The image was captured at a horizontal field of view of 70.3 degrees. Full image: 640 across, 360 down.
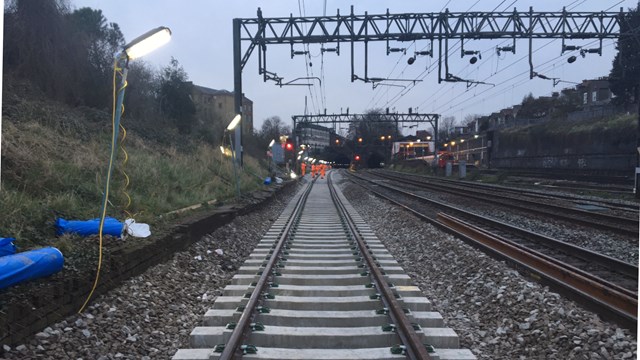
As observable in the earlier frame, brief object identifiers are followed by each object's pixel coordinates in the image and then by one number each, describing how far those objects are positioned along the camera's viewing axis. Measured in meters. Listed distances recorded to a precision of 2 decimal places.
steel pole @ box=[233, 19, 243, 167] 21.83
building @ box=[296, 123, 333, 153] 134.07
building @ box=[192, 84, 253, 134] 52.77
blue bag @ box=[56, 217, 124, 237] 6.16
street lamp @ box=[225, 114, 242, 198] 13.26
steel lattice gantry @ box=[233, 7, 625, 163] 20.59
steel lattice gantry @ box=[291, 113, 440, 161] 50.78
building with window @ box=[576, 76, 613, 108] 76.62
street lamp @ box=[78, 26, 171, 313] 5.50
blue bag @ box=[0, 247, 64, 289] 4.01
